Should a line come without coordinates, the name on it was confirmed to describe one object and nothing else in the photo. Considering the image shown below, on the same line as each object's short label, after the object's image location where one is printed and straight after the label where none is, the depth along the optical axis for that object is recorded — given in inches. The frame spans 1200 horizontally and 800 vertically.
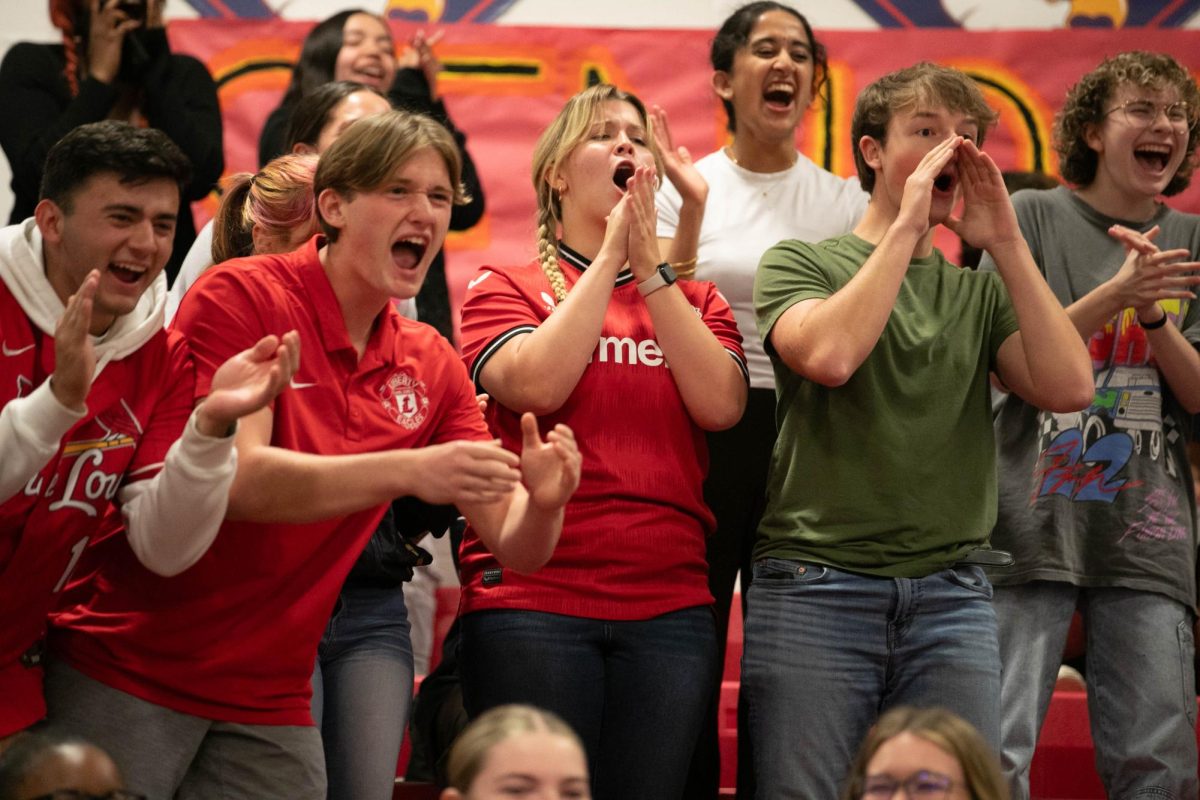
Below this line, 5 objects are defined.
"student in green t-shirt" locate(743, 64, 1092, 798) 234.5
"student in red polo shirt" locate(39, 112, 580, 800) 200.4
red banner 423.8
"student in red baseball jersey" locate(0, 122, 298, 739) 192.9
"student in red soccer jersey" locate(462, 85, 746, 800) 233.0
